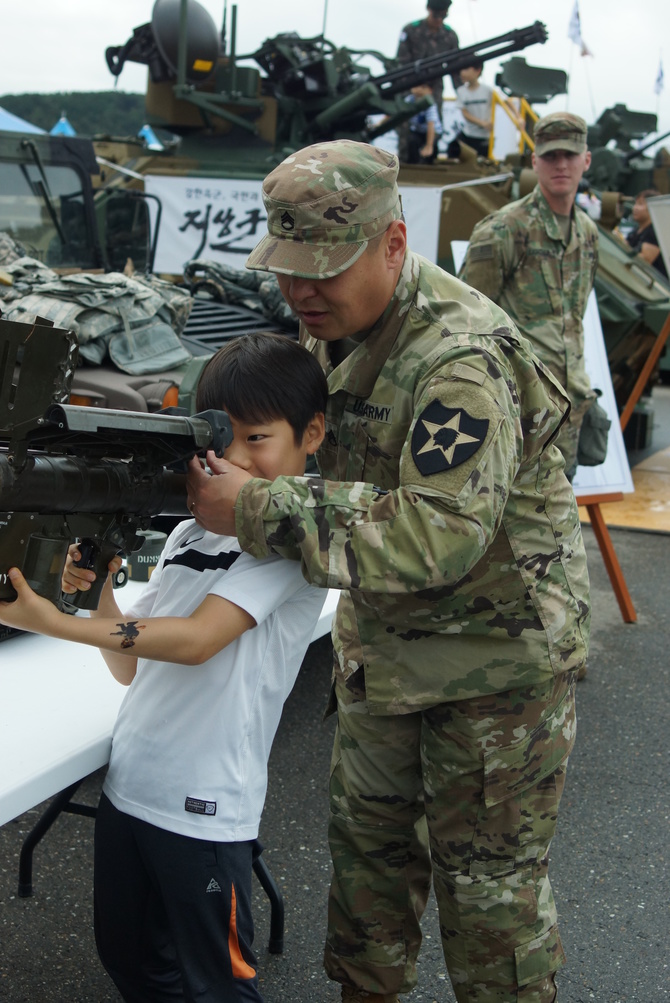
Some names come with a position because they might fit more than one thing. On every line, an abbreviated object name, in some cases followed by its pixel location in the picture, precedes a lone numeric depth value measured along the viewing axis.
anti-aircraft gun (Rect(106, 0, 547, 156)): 8.10
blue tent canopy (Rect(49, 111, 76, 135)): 15.11
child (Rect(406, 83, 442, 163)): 9.25
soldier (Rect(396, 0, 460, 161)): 9.51
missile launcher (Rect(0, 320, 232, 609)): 1.18
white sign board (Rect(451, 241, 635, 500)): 4.62
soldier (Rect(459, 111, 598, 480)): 4.06
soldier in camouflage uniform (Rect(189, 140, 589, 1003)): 1.40
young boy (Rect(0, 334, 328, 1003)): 1.54
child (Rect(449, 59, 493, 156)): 9.88
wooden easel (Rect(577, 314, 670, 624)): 4.56
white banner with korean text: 7.50
